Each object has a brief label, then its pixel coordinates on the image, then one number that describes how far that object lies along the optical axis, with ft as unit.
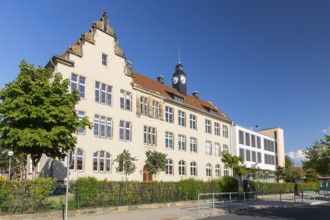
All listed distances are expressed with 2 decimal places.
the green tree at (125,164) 106.52
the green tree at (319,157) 143.33
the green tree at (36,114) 69.97
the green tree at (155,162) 113.70
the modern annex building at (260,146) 199.11
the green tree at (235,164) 128.16
